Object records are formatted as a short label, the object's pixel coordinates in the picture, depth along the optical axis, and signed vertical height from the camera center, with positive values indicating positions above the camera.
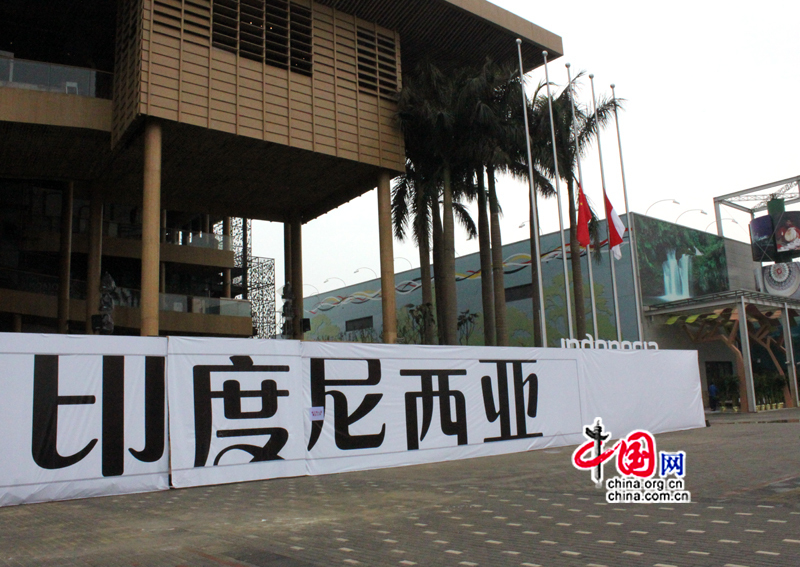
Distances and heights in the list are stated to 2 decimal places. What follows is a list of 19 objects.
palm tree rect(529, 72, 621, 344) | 27.25 +10.08
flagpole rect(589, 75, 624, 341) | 23.47 +7.13
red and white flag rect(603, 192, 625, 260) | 23.16 +4.99
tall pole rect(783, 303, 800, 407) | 33.44 +0.62
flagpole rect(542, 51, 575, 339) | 22.59 +6.23
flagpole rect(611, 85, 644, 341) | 33.12 +5.58
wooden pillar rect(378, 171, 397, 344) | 22.88 +4.80
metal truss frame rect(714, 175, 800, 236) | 46.91 +12.35
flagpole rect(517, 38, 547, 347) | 22.08 +5.75
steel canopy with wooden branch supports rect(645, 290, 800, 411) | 31.48 +2.66
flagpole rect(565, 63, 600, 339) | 24.05 +8.06
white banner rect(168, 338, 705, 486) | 11.82 -0.30
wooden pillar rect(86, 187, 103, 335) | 24.58 +5.40
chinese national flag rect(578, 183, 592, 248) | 22.66 +5.22
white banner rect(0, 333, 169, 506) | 10.16 -0.20
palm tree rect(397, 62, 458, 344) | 23.72 +9.34
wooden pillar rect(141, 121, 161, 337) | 18.48 +4.80
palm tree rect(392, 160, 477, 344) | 26.23 +7.07
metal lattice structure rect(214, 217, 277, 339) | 49.66 +7.82
